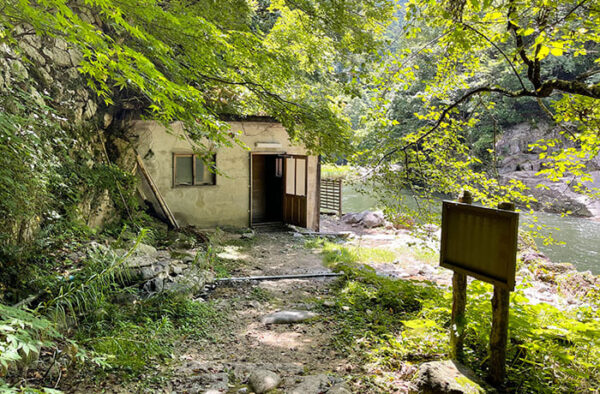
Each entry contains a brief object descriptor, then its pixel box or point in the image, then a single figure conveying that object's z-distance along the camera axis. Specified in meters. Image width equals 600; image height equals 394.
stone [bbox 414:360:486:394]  2.79
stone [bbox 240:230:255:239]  10.20
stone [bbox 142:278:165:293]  5.05
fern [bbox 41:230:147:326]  3.59
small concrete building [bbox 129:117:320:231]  10.13
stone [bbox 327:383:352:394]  3.12
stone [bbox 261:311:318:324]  4.93
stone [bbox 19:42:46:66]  5.79
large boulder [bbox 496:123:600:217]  19.03
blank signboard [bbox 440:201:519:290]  2.95
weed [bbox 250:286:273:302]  5.82
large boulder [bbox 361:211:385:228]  16.08
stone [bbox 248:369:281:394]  3.28
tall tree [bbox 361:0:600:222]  3.71
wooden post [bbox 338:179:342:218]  17.32
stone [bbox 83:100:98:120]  7.70
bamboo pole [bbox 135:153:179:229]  9.73
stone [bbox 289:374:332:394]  3.22
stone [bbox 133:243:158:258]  6.11
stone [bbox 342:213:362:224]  16.67
